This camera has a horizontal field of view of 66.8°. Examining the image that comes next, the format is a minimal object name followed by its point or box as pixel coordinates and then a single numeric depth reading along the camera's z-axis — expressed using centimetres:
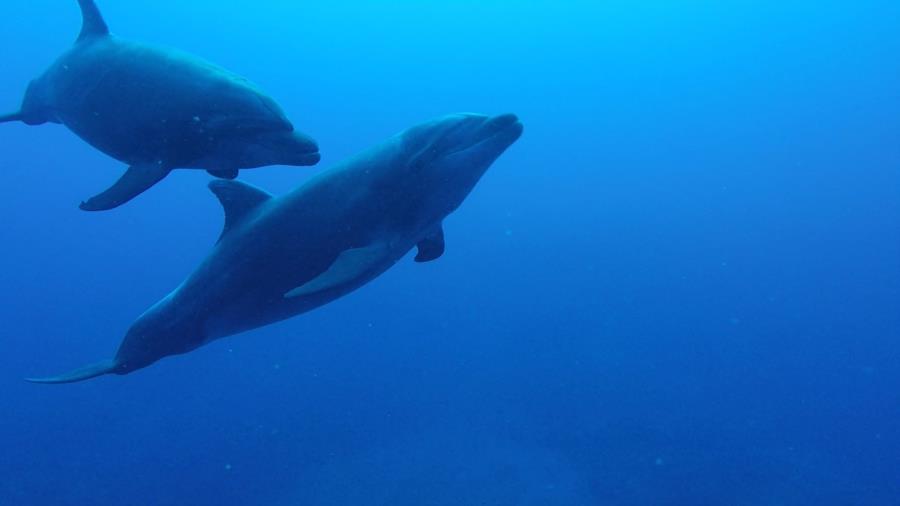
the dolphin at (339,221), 519
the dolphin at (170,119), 484
